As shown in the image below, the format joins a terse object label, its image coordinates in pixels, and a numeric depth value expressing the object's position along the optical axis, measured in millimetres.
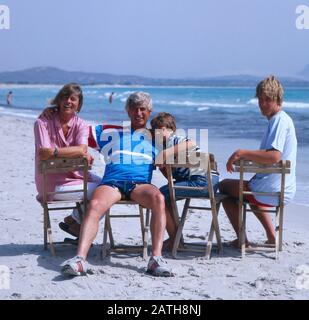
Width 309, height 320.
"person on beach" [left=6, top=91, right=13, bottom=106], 37312
